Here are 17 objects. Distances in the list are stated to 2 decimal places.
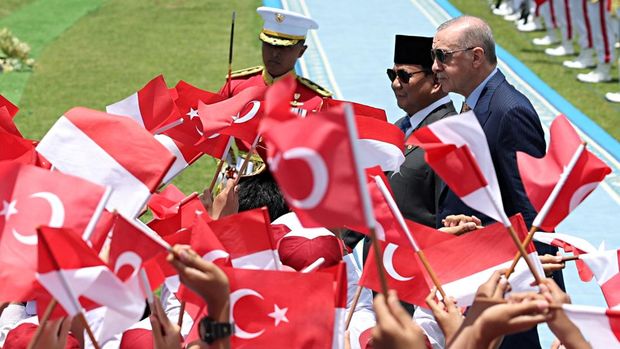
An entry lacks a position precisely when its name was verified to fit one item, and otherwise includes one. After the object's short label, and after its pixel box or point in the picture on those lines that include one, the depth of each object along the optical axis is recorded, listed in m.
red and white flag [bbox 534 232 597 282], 8.24
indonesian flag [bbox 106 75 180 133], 9.89
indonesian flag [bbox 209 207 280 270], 7.32
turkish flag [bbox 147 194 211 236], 8.43
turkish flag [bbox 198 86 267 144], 9.62
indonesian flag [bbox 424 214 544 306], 7.25
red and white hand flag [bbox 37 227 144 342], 5.76
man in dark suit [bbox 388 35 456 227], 10.06
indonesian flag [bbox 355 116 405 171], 8.85
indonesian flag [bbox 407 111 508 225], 6.63
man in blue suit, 8.93
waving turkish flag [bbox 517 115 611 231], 6.76
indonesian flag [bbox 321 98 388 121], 9.92
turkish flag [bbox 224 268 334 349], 6.61
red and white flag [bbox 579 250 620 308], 7.27
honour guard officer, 13.12
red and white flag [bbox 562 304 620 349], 6.06
